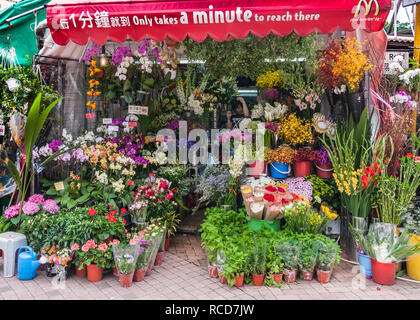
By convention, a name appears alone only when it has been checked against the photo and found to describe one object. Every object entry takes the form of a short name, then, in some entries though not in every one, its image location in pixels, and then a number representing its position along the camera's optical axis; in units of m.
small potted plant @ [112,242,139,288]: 4.11
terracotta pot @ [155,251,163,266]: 4.95
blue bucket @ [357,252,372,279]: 4.53
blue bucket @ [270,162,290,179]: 5.73
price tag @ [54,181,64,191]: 5.12
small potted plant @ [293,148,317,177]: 5.69
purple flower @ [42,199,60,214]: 4.80
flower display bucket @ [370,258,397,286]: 4.26
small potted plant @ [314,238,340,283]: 4.27
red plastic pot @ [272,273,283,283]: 4.22
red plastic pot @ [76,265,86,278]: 4.43
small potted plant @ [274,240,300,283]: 4.26
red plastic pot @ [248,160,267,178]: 5.63
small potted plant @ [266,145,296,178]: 5.66
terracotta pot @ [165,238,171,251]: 5.47
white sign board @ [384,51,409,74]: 4.72
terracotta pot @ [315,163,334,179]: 5.72
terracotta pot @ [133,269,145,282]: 4.36
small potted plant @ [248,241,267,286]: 4.16
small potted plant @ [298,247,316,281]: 4.27
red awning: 4.21
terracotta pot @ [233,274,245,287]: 4.17
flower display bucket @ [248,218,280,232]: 4.84
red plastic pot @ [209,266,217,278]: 4.49
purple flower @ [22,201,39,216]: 4.77
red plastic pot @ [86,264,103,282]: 4.30
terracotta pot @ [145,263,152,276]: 4.53
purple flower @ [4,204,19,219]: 4.87
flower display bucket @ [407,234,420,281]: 4.40
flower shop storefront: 4.29
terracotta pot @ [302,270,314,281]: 4.36
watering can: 4.32
